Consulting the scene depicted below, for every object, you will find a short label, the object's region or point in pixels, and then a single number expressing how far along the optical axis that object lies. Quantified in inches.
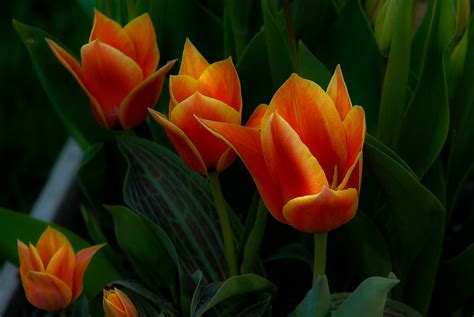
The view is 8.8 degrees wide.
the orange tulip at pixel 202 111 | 49.3
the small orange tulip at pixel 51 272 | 50.1
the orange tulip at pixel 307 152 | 47.6
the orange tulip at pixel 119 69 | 52.0
